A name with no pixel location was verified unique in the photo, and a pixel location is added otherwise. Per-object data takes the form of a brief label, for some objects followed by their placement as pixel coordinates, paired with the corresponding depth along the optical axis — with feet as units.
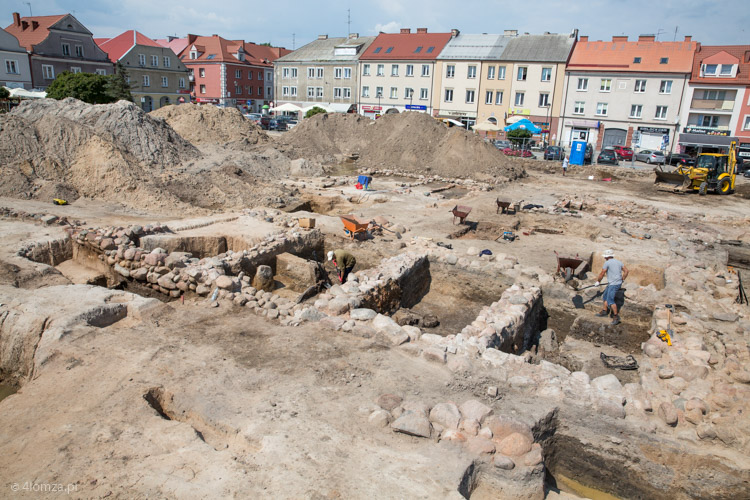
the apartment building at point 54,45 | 136.67
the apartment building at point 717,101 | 116.98
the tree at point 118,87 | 124.35
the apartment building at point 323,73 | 163.53
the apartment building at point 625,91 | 123.85
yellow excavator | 75.72
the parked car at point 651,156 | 108.17
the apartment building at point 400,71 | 150.82
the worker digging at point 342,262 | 36.78
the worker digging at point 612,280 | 31.56
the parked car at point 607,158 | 104.99
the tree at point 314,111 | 146.07
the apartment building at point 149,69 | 159.43
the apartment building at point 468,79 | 142.00
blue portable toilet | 102.01
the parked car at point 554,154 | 109.09
